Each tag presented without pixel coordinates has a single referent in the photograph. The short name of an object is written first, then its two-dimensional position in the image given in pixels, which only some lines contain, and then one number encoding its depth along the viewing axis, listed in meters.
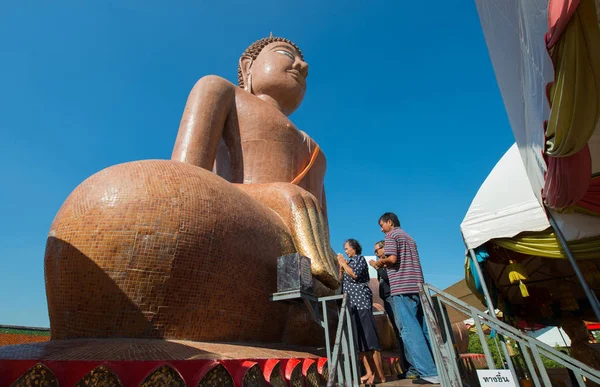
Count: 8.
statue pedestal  1.94
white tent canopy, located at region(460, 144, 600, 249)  3.86
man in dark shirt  3.45
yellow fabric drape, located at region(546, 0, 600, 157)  1.68
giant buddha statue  2.52
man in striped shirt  2.71
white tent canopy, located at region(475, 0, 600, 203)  2.15
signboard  1.90
